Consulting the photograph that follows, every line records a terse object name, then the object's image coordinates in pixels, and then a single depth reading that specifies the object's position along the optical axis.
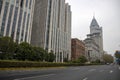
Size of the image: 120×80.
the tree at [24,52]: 22.00
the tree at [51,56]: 30.61
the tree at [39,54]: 24.64
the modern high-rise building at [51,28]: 39.08
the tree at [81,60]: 37.97
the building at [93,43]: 74.38
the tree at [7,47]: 19.00
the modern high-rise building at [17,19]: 28.78
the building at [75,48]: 56.81
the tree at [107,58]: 81.63
